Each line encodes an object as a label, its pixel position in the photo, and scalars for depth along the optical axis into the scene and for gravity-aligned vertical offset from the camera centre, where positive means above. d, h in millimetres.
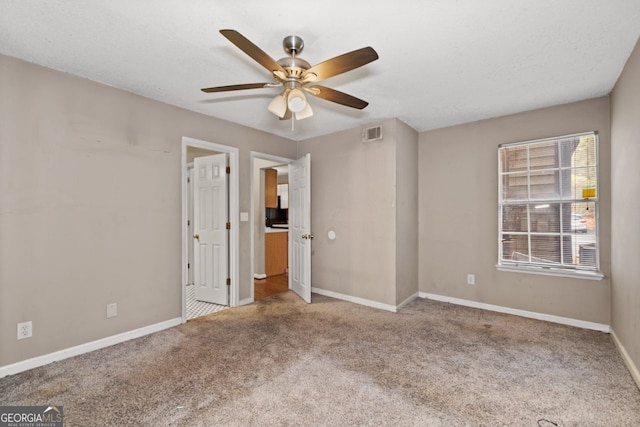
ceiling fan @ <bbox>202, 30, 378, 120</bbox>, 1658 +901
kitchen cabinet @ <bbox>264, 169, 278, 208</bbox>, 5660 +495
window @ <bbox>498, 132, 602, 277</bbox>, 3154 +76
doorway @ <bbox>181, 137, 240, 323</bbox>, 3836 -151
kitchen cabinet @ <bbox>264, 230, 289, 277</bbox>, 5645 -772
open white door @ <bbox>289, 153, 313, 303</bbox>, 4059 -203
